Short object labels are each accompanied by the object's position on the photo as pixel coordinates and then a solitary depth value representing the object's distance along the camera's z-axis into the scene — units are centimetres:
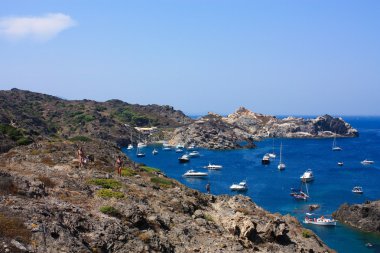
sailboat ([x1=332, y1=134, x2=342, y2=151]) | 18575
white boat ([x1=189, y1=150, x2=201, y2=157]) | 16500
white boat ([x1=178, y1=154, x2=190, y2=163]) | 14888
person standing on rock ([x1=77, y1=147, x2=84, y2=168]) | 3681
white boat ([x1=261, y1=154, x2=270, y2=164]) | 14575
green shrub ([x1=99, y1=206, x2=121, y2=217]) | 2447
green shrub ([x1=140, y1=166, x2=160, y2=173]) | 4919
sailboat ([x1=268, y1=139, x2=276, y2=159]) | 15977
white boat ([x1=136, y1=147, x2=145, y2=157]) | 16380
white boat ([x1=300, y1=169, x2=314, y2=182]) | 11088
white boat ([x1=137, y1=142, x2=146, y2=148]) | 19558
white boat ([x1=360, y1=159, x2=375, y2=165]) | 14388
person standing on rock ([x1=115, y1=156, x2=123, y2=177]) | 3682
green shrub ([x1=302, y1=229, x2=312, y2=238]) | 3726
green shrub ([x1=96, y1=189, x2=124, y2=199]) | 2772
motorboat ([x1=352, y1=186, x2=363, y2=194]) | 9592
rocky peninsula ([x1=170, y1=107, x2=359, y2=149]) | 19319
